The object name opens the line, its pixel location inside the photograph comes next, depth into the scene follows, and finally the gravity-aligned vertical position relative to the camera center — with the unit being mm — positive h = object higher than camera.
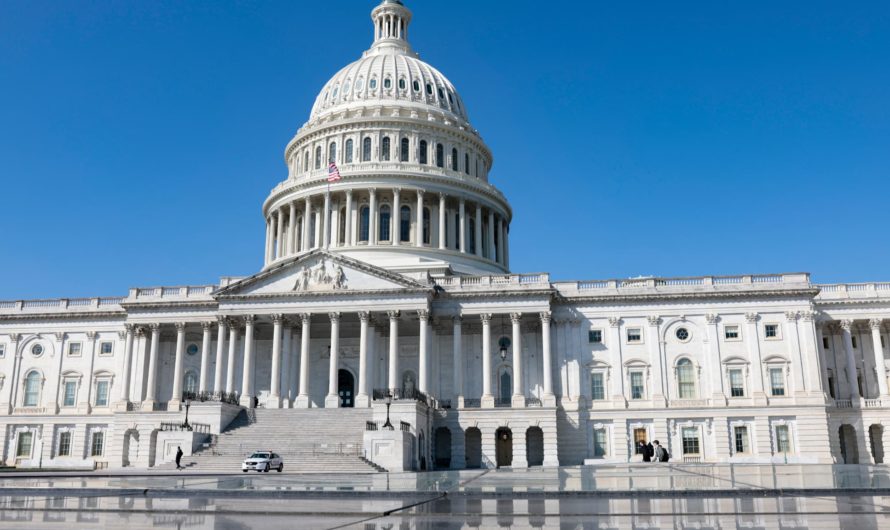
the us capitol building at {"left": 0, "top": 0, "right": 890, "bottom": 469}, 60000 +6514
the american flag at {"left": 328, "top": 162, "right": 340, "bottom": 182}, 75438 +25150
